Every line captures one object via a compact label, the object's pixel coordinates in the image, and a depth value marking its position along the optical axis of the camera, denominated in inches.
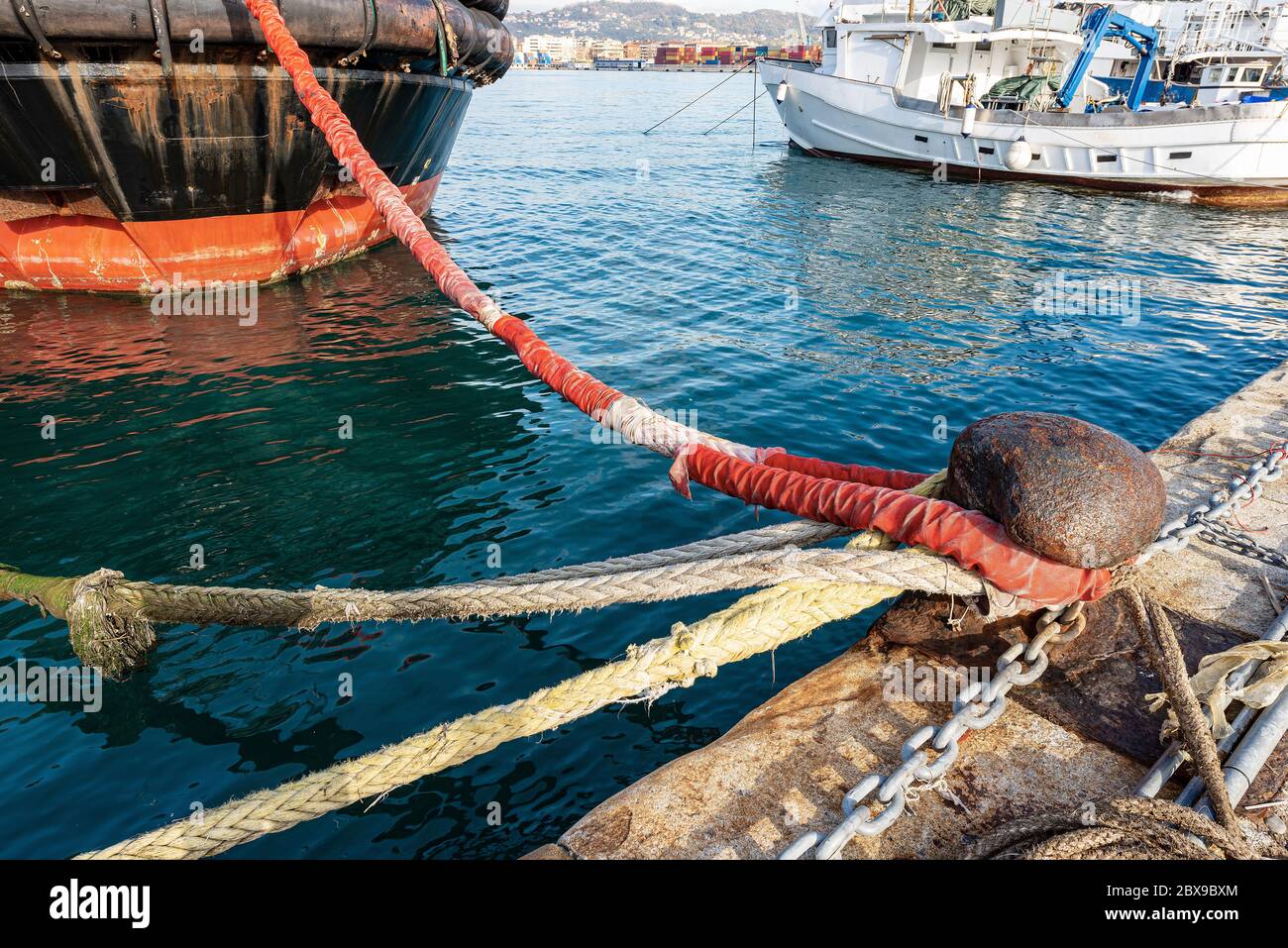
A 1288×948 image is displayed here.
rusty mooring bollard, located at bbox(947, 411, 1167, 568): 120.1
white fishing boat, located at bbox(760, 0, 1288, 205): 863.1
